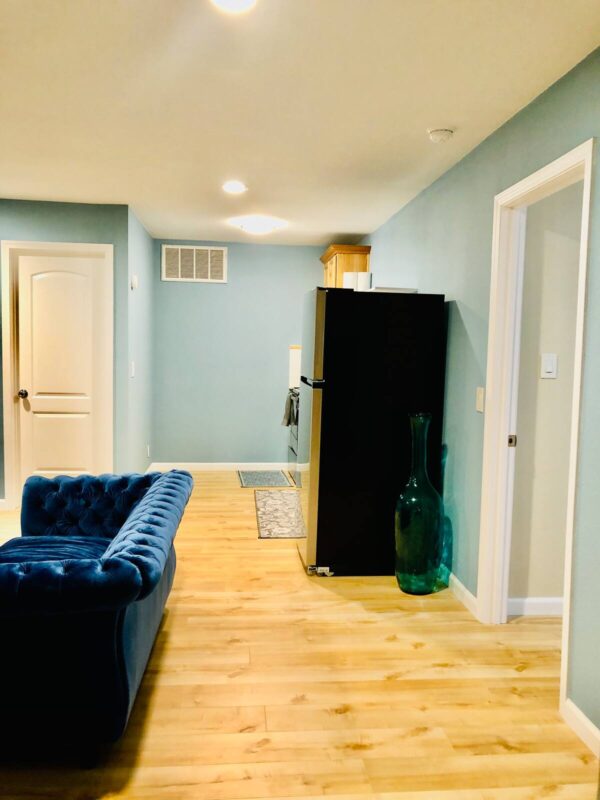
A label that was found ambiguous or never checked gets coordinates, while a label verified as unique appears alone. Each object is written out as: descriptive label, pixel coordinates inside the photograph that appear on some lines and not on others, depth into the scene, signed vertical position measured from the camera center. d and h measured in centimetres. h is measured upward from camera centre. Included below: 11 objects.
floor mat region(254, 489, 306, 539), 453 -127
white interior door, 495 -13
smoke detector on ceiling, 301 +106
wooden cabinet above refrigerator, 581 +88
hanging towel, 621 -57
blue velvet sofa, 171 -84
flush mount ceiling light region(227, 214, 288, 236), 521 +109
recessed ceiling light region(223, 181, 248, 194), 409 +108
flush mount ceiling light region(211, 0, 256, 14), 194 +107
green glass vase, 336 -91
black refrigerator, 359 -33
